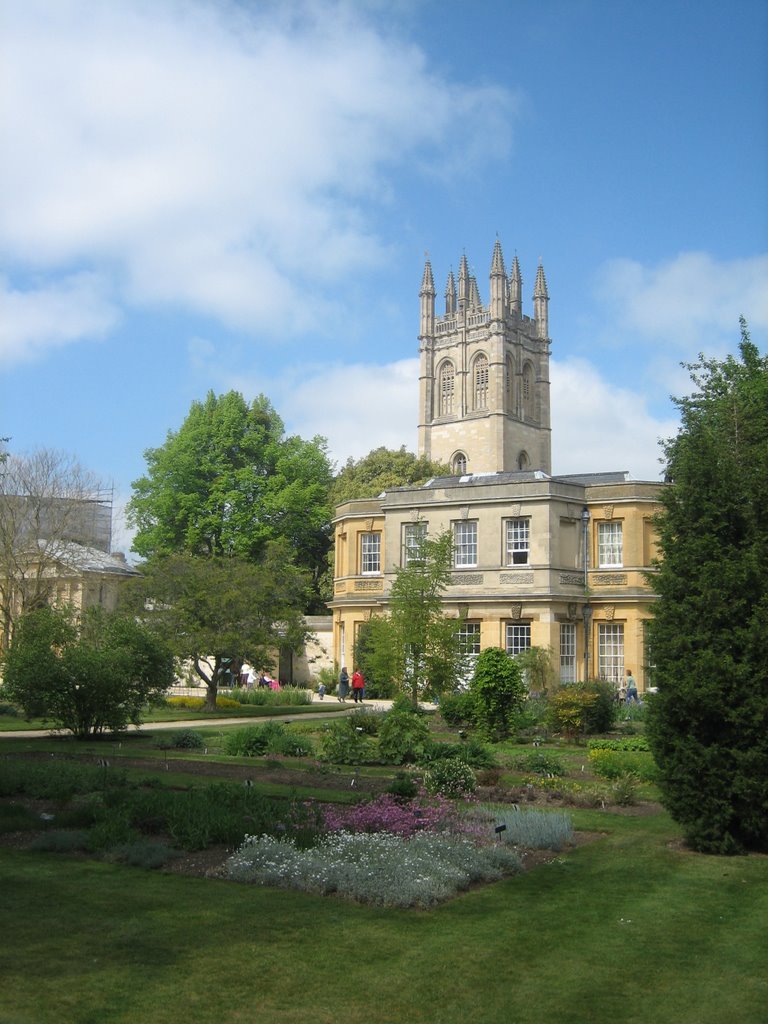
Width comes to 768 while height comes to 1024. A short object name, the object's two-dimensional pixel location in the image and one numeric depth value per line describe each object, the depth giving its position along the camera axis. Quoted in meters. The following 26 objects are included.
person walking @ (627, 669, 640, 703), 34.84
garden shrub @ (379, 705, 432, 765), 19.28
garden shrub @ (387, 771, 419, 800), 13.82
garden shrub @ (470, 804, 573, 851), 11.55
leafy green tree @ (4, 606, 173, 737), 22.77
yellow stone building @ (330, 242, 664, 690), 38.84
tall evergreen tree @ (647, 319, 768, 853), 11.18
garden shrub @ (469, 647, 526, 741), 25.89
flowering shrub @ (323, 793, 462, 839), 11.52
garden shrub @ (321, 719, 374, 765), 19.19
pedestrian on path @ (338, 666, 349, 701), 42.66
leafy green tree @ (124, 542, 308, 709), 33.19
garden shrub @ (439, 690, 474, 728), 27.75
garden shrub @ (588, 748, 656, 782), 17.11
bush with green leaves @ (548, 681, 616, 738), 25.67
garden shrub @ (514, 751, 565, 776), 17.77
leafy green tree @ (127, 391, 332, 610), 55.94
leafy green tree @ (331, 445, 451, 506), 58.94
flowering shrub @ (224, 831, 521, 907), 9.18
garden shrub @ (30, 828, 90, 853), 10.98
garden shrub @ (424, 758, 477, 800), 14.69
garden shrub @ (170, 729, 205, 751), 22.19
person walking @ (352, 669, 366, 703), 39.50
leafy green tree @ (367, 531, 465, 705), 29.14
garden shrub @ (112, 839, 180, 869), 10.29
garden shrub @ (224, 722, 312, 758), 20.82
